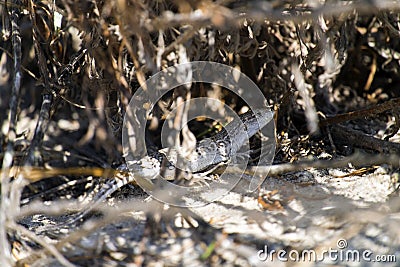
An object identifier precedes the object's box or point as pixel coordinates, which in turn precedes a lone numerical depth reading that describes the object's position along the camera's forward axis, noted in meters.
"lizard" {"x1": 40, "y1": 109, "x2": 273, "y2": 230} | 3.08
